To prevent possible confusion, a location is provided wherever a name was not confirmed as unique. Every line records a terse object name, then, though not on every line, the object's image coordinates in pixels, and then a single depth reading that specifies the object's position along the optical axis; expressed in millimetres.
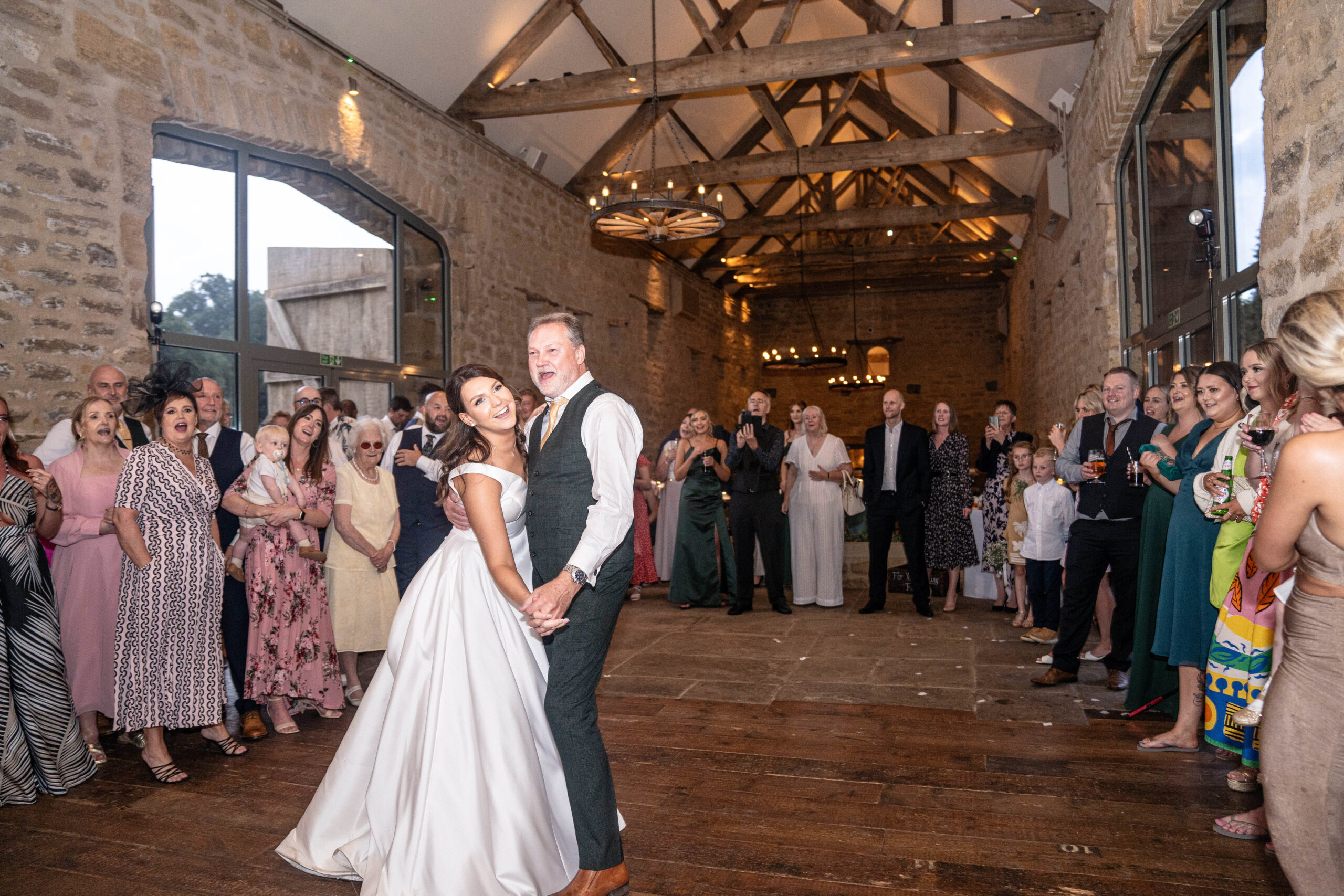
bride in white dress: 2123
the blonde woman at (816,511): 6570
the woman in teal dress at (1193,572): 3109
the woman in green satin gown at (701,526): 6453
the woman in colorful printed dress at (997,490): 6215
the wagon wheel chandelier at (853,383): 14530
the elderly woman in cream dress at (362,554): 4113
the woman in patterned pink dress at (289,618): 3719
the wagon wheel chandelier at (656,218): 6738
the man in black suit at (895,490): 6117
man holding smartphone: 6285
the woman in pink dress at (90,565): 3510
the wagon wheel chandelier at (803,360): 13281
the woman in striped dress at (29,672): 2988
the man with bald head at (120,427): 4020
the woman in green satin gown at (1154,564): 3477
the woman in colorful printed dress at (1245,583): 2564
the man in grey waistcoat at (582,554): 2076
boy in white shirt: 5023
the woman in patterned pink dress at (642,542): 7066
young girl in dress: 5664
